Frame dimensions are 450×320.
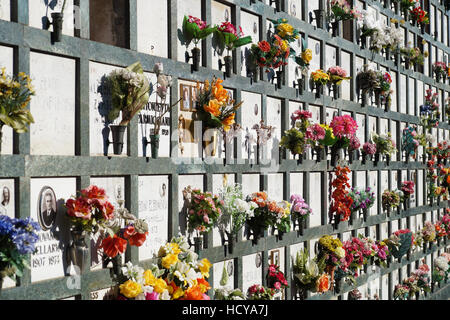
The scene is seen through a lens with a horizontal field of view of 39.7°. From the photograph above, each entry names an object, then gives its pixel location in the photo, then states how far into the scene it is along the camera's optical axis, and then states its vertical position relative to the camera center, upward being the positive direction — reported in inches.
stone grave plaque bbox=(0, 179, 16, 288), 179.0 -9.8
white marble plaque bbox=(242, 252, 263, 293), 292.6 -50.8
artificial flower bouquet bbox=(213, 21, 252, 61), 270.4 +55.8
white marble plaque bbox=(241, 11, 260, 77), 297.1 +65.2
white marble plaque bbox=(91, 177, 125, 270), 211.9 -10.1
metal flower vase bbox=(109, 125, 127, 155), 218.2 +10.3
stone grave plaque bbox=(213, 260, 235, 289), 272.0 -48.3
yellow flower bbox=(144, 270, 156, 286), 218.4 -39.9
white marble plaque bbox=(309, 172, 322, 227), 358.3 -20.4
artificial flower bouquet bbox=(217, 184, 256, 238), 274.7 -20.6
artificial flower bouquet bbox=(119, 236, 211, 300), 214.8 -40.9
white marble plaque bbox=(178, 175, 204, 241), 253.1 -14.7
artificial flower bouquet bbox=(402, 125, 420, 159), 493.4 +16.8
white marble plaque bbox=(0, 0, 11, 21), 178.9 +45.4
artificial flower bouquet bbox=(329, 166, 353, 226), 374.9 -21.1
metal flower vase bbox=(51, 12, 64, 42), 190.4 +43.7
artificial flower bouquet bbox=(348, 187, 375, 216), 388.5 -22.7
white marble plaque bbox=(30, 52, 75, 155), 190.1 +19.2
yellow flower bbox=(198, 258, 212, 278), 244.4 -40.3
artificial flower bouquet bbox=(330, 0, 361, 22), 376.2 +92.1
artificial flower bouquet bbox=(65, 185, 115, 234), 194.9 -13.8
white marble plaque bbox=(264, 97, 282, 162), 315.9 +18.6
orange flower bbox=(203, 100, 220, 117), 258.7 +23.9
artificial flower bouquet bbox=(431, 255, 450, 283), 546.6 -95.2
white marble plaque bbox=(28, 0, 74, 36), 188.5 +47.7
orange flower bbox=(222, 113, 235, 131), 267.8 +18.6
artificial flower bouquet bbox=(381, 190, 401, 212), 450.0 -26.6
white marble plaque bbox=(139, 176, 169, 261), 233.5 -17.3
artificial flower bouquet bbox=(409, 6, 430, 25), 525.3 +125.0
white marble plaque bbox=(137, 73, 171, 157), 233.9 +15.8
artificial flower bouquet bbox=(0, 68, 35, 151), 171.6 +18.5
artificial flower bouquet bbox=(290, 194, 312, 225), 324.8 -23.8
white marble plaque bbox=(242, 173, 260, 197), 295.2 -9.3
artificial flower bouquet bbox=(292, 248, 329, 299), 332.6 -60.0
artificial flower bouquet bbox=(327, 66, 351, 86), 370.6 +53.0
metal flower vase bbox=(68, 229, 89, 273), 199.3 -26.7
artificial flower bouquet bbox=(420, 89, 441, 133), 548.1 +45.0
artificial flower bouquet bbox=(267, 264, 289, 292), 308.7 -56.8
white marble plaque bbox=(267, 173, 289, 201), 315.9 -11.5
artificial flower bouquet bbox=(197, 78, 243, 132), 260.2 +24.3
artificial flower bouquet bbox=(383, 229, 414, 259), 452.1 -58.6
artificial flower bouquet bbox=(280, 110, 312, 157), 325.4 +14.9
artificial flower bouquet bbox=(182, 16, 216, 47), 253.9 +55.4
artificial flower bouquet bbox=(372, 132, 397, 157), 435.5 +13.7
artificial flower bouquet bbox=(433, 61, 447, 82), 589.6 +88.0
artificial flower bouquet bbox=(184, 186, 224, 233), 252.2 -18.5
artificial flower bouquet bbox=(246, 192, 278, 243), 291.0 -23.0
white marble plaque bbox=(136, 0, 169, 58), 234.2 +52.8
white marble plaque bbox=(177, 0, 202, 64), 254.5 +63.8
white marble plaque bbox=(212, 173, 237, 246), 274.1 -9.3
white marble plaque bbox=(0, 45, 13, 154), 179.0 +28.9
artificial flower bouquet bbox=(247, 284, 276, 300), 286.8 -59.9
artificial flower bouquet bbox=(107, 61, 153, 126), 214.4 +25.7
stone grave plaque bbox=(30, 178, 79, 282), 189.8 -18.6
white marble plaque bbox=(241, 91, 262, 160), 295.3 +20.8
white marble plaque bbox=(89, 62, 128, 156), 211.3 +19.5
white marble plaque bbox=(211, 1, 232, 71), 276.7 +66.9
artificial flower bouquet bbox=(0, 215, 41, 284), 169.2 -20.7
